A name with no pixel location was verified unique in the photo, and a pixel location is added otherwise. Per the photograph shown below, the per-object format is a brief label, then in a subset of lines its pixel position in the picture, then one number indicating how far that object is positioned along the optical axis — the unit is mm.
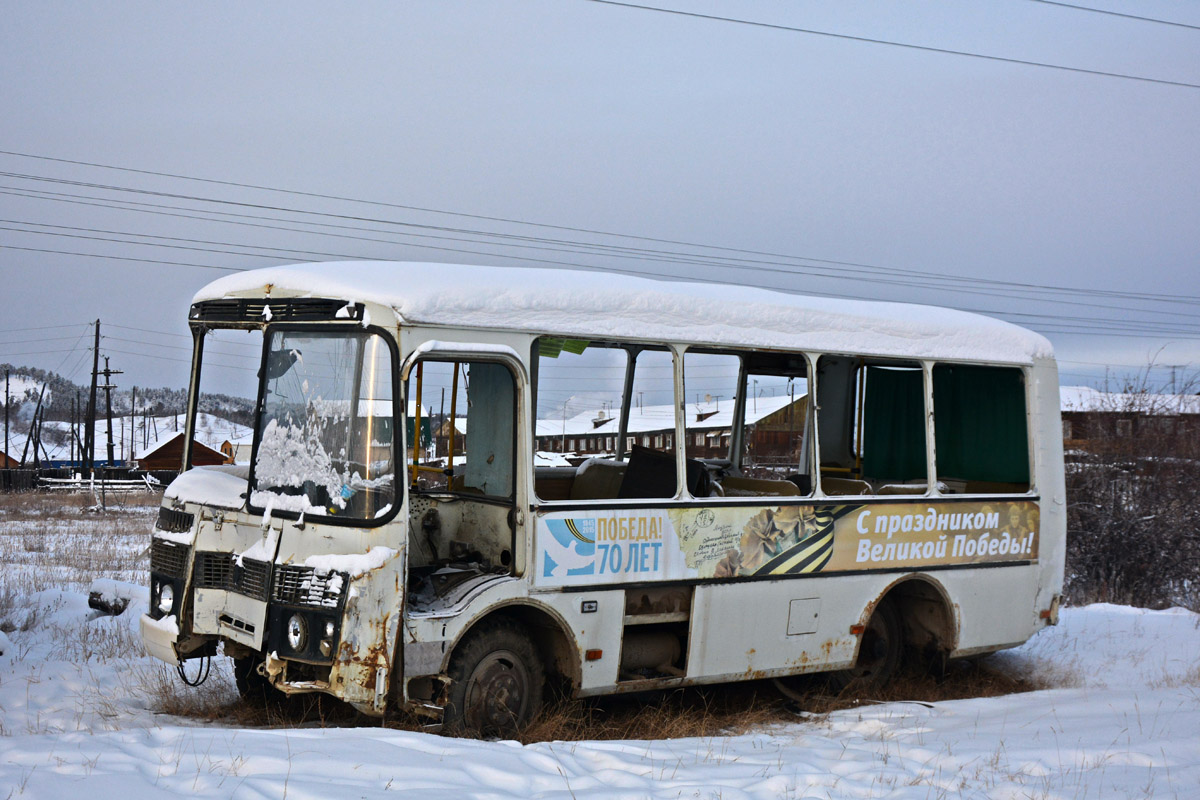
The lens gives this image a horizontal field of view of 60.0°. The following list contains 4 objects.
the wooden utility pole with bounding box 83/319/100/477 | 47688
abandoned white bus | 5707
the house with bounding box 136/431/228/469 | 69938
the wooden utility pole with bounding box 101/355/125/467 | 50531
